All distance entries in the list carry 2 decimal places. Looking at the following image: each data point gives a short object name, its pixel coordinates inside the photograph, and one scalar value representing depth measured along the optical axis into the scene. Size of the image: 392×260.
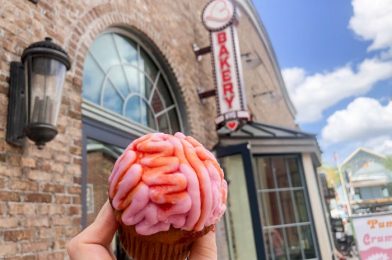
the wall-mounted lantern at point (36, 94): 2.12
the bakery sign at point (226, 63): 5.02
